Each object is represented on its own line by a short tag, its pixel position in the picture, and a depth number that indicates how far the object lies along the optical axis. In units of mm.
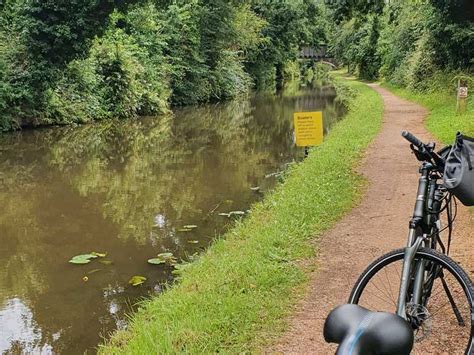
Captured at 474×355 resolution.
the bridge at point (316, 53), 84625
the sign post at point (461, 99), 16016
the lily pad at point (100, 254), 7703
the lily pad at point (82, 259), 7461
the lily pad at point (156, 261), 7425
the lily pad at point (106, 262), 7449
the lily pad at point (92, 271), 7097
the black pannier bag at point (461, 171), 2951
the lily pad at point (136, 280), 6753
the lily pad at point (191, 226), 9016
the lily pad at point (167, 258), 7441
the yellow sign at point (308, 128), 11445
